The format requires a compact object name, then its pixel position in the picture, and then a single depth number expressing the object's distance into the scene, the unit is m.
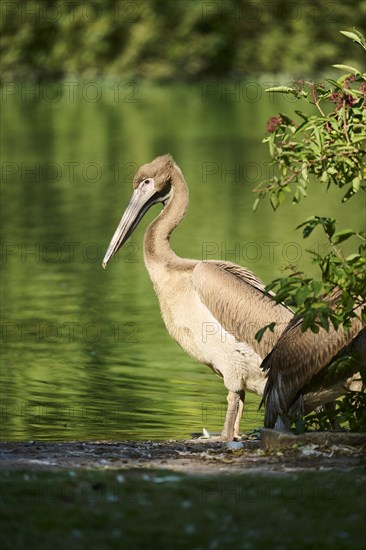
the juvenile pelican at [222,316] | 17.17
